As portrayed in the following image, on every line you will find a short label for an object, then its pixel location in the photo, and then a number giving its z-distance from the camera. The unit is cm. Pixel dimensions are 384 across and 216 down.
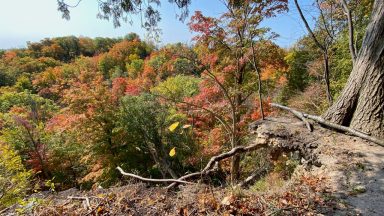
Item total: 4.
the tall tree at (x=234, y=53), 764
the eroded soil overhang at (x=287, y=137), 409
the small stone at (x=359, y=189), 288
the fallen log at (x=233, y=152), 431
